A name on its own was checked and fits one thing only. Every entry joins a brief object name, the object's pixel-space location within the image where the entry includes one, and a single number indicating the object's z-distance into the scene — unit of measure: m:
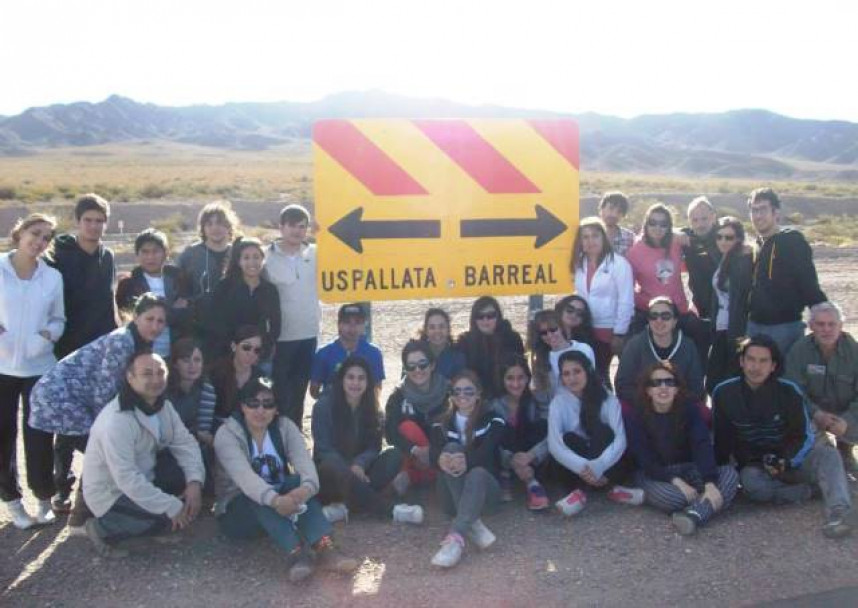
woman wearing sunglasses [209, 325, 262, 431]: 5.50
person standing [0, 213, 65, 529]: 5.13
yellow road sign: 5.38
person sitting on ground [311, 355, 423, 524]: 5.23
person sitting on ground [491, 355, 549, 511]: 5.55
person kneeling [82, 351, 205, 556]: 4.64
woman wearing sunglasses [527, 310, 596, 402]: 5.78
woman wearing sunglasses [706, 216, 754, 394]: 6.18
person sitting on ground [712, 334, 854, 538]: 5.22
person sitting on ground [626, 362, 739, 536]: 5.11
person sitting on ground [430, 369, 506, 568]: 4.70
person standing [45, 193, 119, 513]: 5.43
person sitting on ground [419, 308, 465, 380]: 5.92
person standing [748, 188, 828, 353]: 5.91
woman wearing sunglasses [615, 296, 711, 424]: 5.74
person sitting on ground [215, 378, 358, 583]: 4.52
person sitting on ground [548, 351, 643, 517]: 5.36
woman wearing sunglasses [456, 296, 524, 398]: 5.90
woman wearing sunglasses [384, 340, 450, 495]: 5.57
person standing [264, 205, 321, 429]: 5.86
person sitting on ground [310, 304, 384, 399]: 5.89
